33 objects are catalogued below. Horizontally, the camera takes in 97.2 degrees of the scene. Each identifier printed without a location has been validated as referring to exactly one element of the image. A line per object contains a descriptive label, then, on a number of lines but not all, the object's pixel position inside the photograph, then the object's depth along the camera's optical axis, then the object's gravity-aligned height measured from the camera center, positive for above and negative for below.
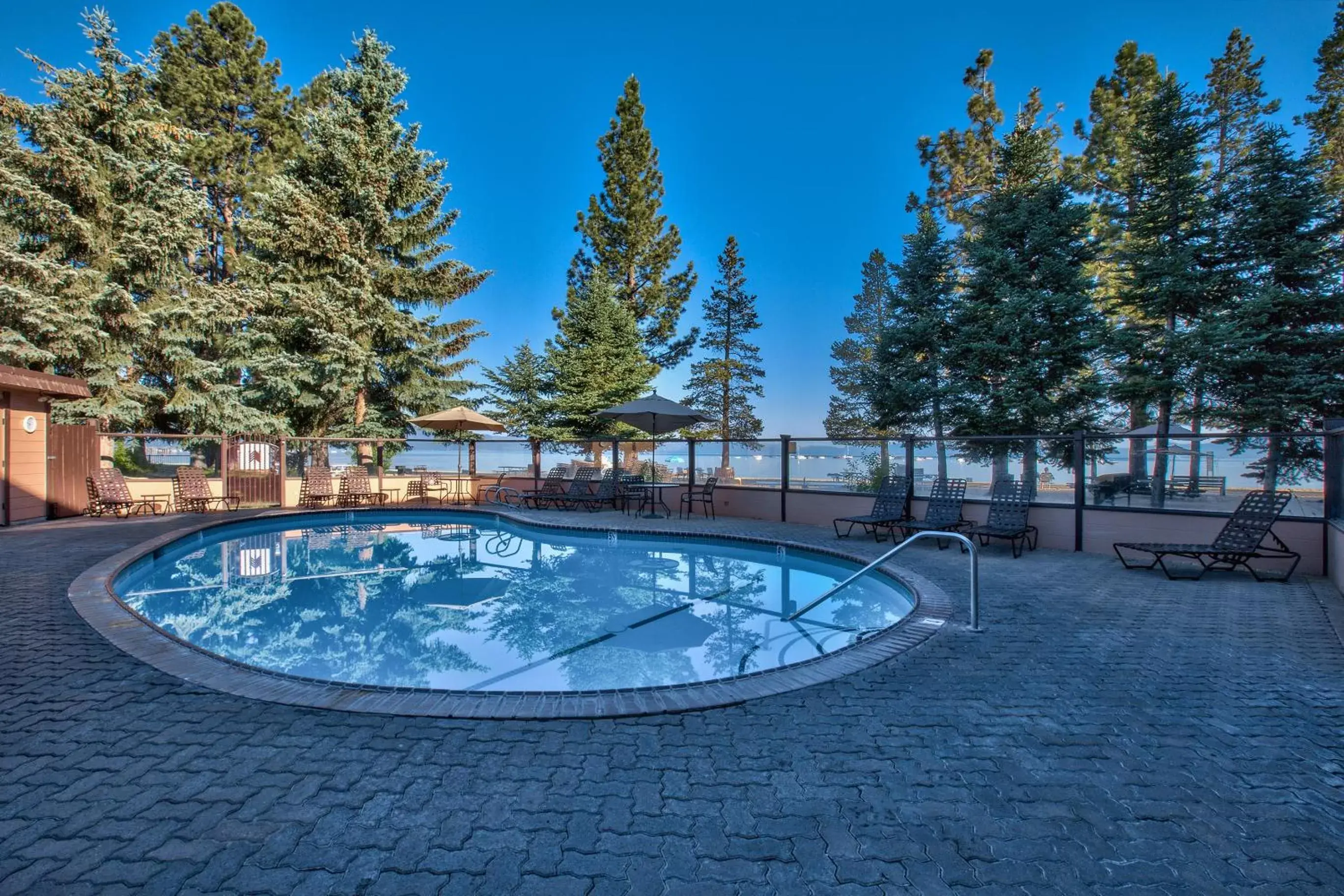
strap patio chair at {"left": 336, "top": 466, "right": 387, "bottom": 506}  13.35 -1.21
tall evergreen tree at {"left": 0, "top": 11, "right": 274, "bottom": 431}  13.77 +4.50
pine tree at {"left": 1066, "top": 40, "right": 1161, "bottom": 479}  16.56 +8.85
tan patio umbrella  13.42 +0.37
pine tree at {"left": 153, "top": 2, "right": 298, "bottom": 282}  18.25 +10.36
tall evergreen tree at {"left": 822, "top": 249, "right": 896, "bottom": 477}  26.64 +4.29
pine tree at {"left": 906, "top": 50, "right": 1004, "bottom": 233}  19.25 +9.73
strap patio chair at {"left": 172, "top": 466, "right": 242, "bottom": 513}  11.94 -1.29
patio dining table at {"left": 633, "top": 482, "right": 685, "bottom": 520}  11.65 -1.16
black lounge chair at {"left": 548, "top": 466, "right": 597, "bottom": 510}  12.58 -1.19
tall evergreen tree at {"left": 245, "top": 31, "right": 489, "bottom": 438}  16.30 +4.98
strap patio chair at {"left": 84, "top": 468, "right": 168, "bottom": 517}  10.59 -1.13
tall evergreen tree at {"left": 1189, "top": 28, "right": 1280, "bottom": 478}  12.98 +8.65
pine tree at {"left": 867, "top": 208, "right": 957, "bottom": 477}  16.08 +2.88
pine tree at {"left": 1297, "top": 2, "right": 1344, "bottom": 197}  14.29 +8.45
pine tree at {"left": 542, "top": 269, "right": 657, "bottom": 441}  19.50 +2.57
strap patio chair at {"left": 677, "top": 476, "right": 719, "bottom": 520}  11.75 -1.15
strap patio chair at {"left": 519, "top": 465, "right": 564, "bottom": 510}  12.93 -1.19
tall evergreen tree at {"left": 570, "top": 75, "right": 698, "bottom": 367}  21.52 +7.75
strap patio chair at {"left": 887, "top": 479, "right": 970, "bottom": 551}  8.37 -0.96
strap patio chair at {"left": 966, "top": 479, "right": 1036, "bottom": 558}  7.69 -0.97
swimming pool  4.66 -1.77
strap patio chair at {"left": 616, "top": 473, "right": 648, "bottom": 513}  12.21 -1.07
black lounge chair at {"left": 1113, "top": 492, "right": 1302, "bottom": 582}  6.08 -1.01
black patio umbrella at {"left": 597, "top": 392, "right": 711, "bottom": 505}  11.16 +0.49
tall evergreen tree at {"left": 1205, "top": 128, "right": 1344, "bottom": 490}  11.59 +2.78
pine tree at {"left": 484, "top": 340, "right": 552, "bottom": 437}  20.33 +1.63
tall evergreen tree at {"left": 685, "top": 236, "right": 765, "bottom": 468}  26.70 +3.65
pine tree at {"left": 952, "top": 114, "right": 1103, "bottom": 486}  14.13 +3.09
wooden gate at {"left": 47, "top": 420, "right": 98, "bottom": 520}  10.09 -0.60
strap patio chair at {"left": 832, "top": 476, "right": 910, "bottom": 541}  9.05 -0.95
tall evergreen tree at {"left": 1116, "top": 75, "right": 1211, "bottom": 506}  13.13 +4.59
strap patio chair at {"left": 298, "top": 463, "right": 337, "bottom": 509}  13.16 -1.21
